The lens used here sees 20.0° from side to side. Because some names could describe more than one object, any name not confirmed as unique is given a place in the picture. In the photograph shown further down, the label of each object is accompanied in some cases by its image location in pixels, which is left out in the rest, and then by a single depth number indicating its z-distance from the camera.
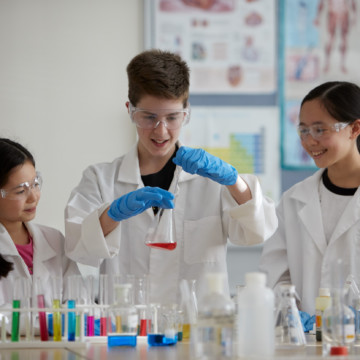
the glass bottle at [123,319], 1.93
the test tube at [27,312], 2.01
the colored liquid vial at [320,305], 2.07
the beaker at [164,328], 1.98
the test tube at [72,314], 1.99
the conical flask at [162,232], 2.21
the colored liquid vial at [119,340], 1.96
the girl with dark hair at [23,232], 2.40
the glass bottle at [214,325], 1.71
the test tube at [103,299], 2.03
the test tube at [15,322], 1.99
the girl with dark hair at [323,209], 2.56
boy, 2.31
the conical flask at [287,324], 1.99
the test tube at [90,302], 2.03
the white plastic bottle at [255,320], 1.72
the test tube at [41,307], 2.00
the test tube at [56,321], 2.00
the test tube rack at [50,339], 1.97
